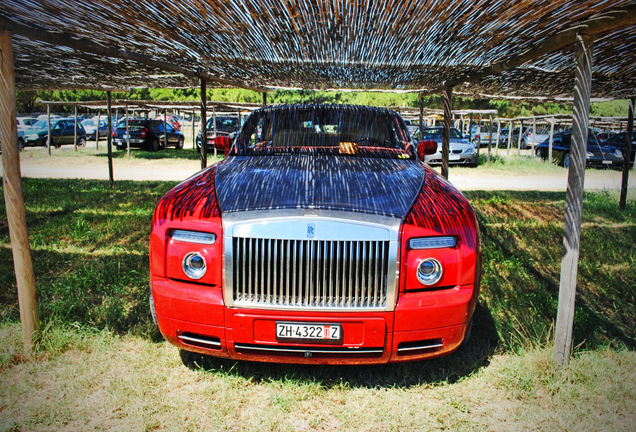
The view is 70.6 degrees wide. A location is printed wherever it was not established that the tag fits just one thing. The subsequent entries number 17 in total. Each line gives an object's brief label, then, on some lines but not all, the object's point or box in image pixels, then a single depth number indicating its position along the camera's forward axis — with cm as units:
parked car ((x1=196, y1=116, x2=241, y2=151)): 2208
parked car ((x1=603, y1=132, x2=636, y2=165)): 1777
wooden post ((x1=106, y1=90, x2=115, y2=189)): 949
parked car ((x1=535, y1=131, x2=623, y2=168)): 1750
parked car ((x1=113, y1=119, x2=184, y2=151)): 2194
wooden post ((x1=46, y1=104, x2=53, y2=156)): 2020
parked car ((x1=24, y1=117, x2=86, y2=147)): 2344
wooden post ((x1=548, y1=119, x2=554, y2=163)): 1789
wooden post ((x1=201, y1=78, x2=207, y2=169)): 659
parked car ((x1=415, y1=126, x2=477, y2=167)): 1722
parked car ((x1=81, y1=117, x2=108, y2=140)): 2943
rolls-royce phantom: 243
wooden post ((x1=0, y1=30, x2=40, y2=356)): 288
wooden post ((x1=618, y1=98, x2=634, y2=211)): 782
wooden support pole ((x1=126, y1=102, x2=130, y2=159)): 1960
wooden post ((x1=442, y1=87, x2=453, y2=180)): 648
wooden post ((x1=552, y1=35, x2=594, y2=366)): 284
